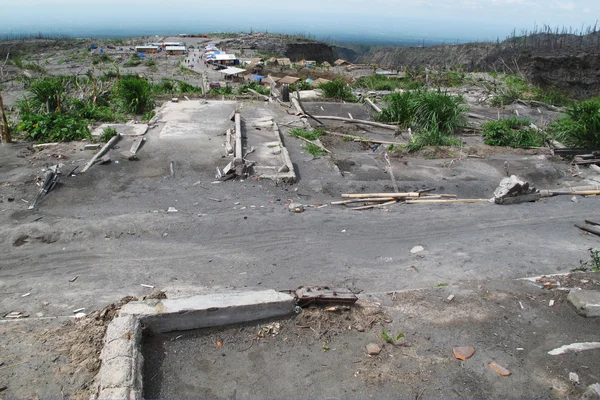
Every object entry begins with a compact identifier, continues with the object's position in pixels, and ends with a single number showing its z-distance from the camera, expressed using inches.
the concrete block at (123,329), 139.5
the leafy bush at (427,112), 500.4
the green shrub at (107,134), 421.4
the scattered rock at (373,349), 149.0
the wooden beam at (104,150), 353.7
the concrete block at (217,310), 152.4
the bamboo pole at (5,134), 413.1
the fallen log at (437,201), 316.5
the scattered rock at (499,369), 140.6
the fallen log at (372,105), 578.2
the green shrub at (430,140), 438.5
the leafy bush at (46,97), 494.0
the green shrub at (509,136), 466.6
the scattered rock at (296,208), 293.3
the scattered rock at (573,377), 137.2
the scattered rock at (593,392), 125.5
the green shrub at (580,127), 434.3
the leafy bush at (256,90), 708.0
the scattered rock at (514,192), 319.6
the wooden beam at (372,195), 321.7
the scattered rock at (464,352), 147.9
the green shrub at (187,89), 718.4
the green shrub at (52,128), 424.2
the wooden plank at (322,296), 167.8
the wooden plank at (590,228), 267.8
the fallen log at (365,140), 462.6
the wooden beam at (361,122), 511.5
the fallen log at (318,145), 419.9
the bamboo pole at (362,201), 314.7
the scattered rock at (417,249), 241.8
